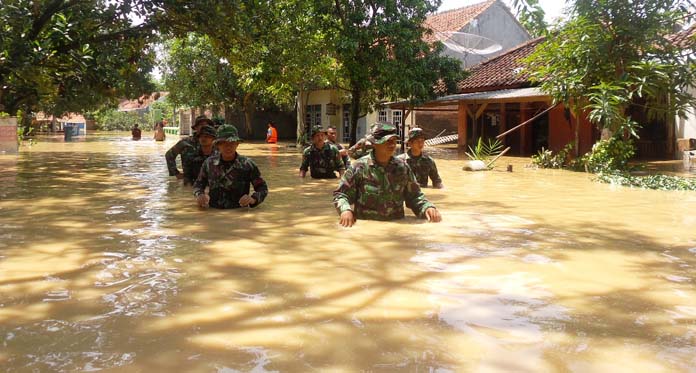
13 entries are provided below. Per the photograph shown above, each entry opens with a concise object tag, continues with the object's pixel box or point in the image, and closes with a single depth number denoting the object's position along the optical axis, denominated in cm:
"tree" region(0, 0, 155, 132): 1136
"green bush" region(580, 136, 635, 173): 1478
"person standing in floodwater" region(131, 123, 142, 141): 3614
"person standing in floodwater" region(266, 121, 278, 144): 3139
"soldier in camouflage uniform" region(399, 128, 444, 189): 905
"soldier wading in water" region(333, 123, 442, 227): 620
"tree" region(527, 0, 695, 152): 1349
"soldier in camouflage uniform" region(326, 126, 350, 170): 1181
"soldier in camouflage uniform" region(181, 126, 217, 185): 905
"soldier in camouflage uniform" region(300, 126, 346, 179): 1159
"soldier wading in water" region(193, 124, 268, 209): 743
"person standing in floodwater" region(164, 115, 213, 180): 920
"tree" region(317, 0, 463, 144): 2012
